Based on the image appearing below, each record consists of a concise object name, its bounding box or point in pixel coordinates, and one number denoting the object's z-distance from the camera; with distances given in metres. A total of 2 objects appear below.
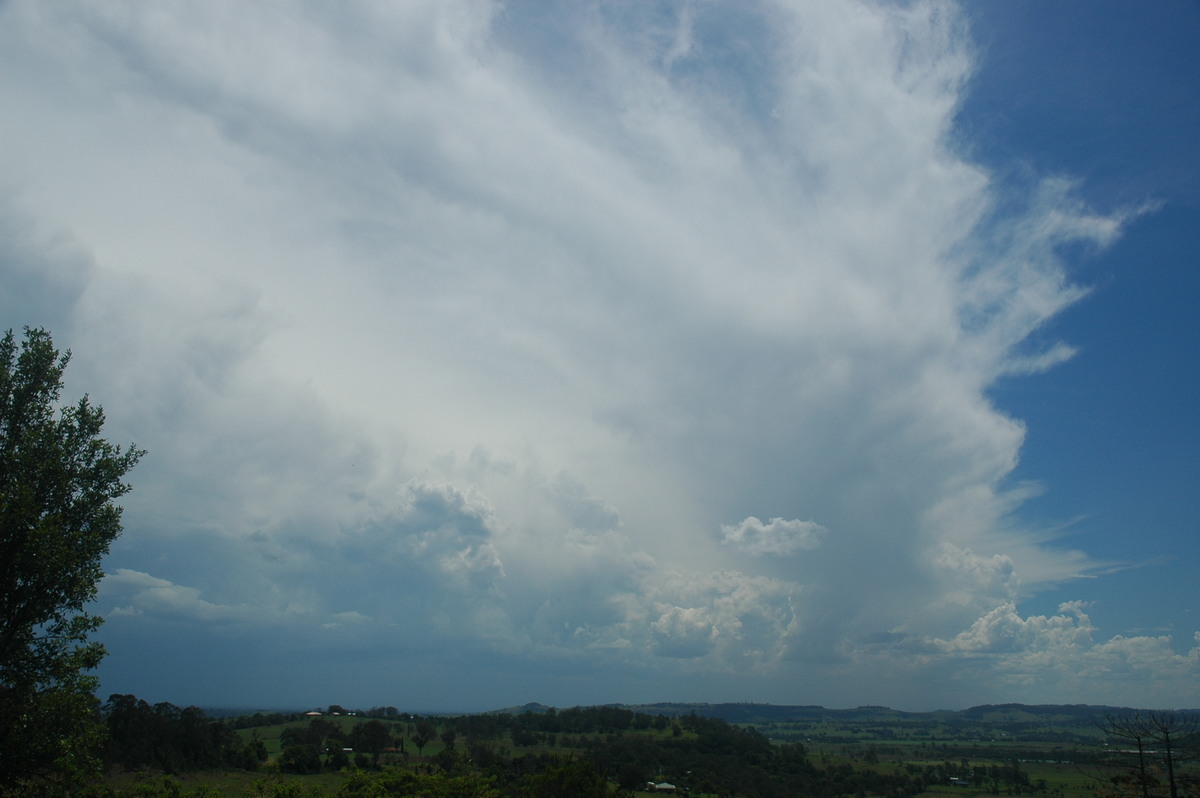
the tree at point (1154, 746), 33.72
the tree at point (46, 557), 25.53
